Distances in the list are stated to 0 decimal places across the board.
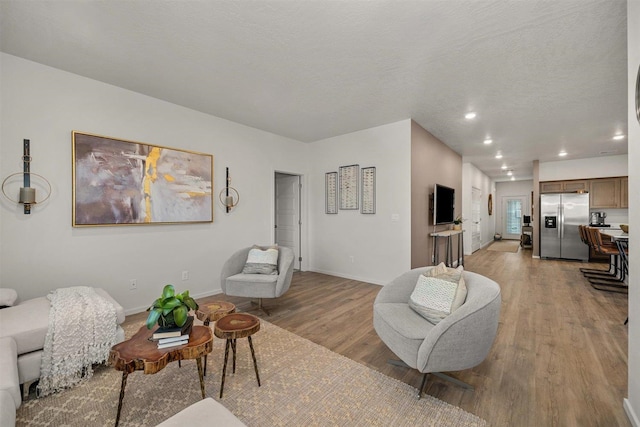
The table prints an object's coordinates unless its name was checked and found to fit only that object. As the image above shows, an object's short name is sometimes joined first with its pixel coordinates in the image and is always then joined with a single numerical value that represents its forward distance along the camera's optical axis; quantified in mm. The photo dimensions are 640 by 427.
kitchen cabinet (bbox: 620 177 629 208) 6543
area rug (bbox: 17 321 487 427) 1625
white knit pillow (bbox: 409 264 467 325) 1949
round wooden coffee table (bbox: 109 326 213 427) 1450
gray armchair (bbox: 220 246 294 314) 3170
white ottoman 1017
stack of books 1592
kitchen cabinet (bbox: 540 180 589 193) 7073
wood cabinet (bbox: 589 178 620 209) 6664
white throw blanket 1854
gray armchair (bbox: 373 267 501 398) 1650
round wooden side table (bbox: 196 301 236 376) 2150
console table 4946
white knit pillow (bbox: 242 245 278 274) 3393
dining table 3846
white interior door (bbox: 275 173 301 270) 5688
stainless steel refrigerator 6746
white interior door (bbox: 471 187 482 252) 7982
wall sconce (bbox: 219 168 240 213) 4160
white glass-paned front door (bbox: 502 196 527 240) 11305
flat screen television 4922
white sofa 1404
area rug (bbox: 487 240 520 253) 8875
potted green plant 1657
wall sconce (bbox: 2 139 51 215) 2512
